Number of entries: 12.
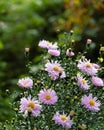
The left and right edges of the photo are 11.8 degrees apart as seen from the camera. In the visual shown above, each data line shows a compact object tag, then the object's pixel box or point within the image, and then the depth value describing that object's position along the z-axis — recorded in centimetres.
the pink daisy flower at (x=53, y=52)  262
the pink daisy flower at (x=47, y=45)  271
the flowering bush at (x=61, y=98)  239
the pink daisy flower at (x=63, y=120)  233
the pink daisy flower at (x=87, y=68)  250
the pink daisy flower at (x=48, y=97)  238
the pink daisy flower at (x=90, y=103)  239
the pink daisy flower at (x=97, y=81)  247
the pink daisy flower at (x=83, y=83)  244
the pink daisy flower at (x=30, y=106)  233
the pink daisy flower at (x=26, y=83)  249
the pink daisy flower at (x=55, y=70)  246
